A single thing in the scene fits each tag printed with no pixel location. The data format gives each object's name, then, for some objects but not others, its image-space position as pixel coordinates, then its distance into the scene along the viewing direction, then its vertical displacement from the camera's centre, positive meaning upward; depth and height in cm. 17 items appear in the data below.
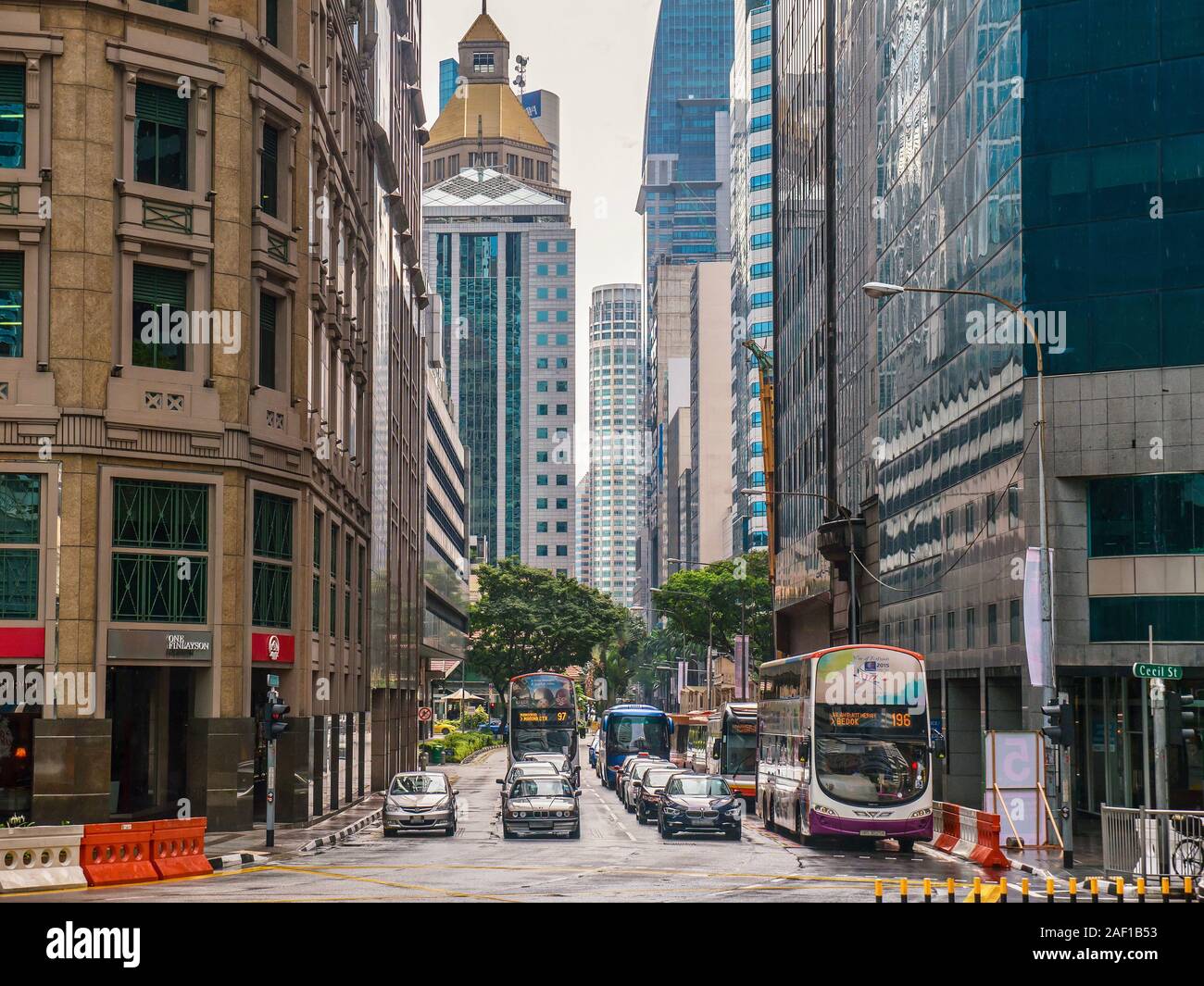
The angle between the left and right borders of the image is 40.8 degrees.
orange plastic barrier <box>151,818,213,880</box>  2969 -362
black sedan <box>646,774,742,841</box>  3984 -396
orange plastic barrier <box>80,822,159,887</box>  2817 -353
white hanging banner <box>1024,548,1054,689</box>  3747 +69
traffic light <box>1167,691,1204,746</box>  3957 -172
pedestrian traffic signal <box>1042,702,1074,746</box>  3186 -159
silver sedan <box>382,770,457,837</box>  4144 -402
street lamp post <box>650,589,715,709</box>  10862 +216
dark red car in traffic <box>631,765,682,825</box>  4634 -414
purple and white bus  3616 -216
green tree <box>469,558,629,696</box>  12331 +222
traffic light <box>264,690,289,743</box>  3553 -144
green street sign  2930 -47
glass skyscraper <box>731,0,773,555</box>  15212 +3816
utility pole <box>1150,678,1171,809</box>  2898 -164
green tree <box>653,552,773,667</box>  11212 +316
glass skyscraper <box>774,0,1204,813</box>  4156 +807
